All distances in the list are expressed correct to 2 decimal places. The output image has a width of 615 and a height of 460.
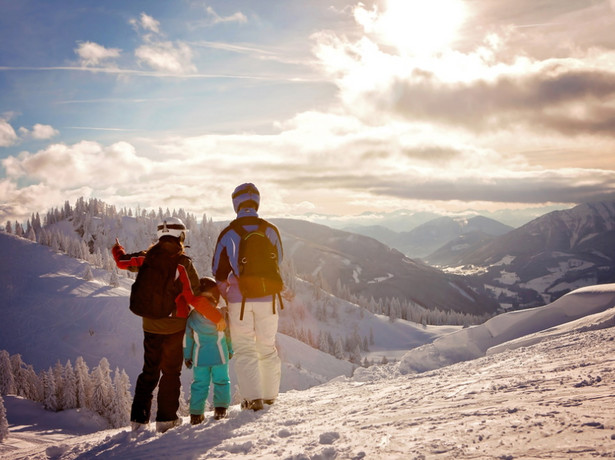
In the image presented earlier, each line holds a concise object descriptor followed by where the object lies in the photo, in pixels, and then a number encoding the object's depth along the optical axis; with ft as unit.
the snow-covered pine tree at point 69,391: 236.22
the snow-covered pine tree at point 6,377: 246.47
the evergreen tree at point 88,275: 426.10
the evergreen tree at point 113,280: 424.46
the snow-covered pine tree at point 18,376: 258.16
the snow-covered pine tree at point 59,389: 237.66
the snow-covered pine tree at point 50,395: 235.81
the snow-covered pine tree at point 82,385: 239.30
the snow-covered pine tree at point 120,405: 223.51
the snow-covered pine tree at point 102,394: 234.79
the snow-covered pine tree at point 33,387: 252.42
